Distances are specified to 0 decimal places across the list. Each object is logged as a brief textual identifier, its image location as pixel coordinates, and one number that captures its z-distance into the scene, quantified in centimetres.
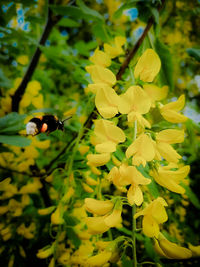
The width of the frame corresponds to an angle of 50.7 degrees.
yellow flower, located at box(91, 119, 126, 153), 12
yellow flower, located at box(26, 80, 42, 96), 25
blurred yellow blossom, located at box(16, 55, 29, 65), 28
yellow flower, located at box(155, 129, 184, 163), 12
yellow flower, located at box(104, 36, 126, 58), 17
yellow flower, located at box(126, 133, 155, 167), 11
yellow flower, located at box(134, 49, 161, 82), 12
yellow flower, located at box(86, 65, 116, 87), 14
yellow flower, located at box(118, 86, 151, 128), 12
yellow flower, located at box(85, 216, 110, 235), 12
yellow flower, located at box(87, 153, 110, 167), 12
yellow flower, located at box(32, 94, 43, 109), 25
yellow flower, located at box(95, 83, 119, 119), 12
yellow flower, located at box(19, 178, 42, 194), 24
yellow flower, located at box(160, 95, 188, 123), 13
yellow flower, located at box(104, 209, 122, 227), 11
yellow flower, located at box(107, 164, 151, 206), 11
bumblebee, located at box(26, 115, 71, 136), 17
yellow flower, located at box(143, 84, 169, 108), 14
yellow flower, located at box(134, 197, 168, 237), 11
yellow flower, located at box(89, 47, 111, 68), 15
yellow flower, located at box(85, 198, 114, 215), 12
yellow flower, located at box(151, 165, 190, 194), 12
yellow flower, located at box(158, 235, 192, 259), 11
